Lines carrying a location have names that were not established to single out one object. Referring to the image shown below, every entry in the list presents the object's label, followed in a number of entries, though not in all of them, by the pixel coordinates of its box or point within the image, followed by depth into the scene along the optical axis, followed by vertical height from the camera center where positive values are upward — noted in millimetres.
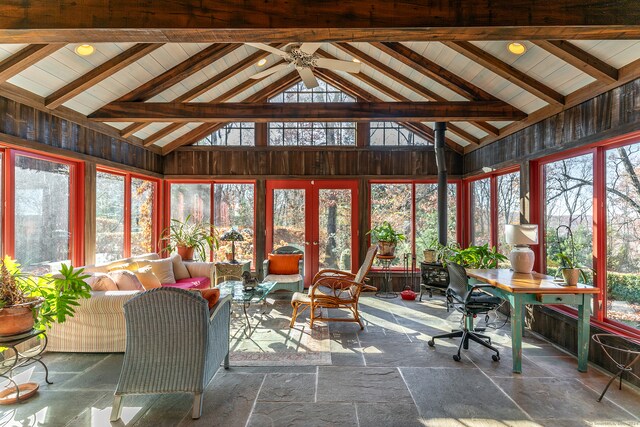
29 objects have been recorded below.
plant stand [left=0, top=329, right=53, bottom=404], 2641 -1349
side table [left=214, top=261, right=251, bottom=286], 5844 -867
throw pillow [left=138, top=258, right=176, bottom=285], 4949 -741
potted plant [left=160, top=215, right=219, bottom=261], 6051 -366
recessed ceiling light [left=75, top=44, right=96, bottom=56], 3536 +1752
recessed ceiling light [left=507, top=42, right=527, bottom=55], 3492 +1719
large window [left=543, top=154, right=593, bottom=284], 3695 +101
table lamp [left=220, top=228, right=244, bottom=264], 5582 -291
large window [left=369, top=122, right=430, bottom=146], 6809 +1607
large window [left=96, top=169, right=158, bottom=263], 5230 +59
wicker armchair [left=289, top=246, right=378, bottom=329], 4285 -988
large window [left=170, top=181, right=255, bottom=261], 6836 +236
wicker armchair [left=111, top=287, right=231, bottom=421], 2359 -924
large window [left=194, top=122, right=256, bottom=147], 6863 +1606
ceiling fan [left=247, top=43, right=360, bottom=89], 3418 +1641
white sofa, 3387 -1094
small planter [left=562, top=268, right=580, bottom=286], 3176 -543
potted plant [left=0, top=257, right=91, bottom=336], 2684 -653
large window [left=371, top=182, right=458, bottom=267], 6715 +102
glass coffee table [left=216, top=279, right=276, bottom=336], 4051 -915
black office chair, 3539 -884
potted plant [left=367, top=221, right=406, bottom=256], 6199 -408
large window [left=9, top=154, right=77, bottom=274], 3812 +72
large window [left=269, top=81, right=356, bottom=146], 6805 +1711
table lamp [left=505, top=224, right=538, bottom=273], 3674 -279
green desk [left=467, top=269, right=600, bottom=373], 3092 -755
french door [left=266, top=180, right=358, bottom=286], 6801 -46
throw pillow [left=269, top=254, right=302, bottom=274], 5785 -776
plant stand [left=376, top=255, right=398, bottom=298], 6332 -1222
